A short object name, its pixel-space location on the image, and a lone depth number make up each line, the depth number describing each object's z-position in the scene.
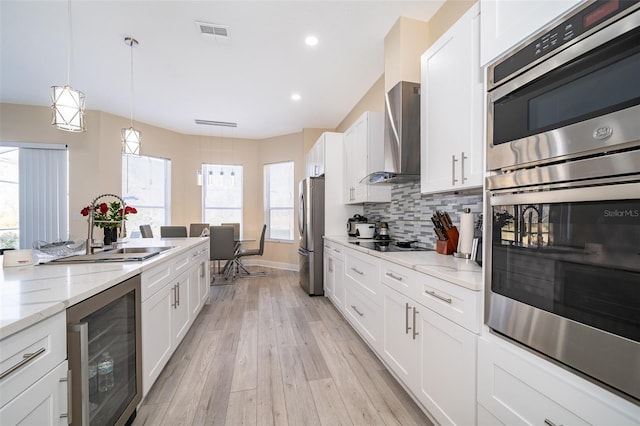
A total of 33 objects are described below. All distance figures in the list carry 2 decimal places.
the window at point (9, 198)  4.16
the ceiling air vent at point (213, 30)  2.47
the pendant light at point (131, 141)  3.08
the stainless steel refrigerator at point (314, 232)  3.78
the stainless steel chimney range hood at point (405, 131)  2.15
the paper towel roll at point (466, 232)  1.69
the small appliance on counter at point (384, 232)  3.10
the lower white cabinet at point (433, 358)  1.17
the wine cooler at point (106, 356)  0.96
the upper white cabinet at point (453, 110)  1.46
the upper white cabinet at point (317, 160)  3.92
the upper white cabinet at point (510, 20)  0.84
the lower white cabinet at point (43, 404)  0.72
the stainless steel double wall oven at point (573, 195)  0.66
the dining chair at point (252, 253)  4.95
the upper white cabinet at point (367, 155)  2.97
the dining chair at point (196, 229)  5.33
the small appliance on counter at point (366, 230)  3.29
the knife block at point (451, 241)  1.89
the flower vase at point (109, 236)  2.36
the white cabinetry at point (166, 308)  1.60
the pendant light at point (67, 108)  2.04
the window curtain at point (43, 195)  4.27
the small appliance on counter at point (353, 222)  3.65
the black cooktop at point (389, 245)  2.27
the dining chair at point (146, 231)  4.49
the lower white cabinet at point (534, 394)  0.70
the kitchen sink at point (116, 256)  1.62
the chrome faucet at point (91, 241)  1.91
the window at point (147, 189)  5.05
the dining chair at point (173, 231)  4.75
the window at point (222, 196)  5.96
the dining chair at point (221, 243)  4.54
